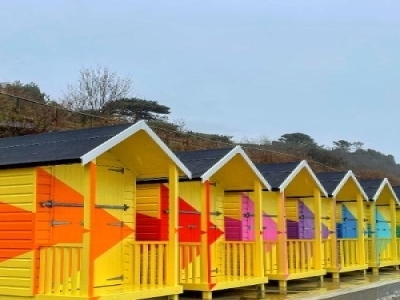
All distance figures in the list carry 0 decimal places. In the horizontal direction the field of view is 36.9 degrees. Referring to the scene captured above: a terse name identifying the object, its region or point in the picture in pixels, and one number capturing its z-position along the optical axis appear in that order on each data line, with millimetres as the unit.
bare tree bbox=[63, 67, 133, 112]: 32469
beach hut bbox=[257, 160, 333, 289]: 14344
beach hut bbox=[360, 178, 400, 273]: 19172
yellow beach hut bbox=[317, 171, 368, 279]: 16922
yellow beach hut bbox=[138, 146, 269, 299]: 11867
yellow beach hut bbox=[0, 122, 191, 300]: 9078
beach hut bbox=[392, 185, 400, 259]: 21928
